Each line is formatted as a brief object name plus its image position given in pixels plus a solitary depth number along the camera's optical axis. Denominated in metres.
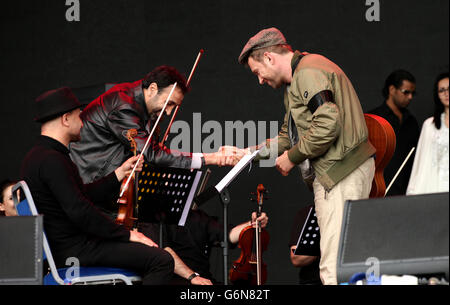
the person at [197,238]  8.24
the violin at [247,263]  8.24
